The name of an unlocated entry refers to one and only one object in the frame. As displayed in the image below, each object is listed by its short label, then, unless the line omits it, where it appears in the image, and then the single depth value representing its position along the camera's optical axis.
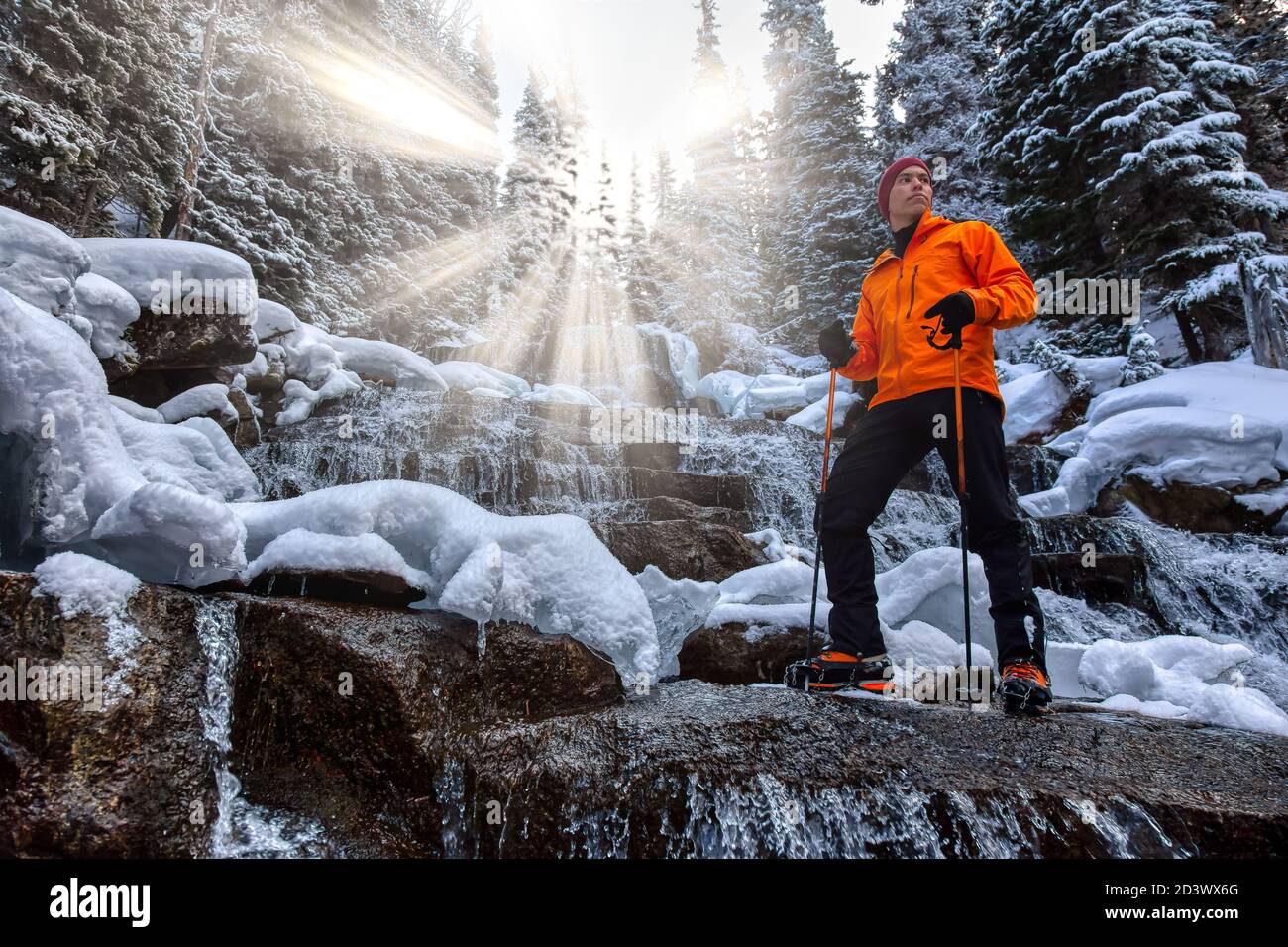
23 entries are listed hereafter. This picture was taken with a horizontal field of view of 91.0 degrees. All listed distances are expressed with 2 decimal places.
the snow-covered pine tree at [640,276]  29.33
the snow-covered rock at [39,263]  4.55
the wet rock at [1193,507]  7.65
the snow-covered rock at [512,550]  3.06
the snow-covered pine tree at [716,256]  27.02
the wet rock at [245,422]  8.67
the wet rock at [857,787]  1.86
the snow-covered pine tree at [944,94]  21.50
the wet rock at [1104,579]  6.58
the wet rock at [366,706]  2.27
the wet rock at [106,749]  1.88
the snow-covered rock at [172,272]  6.76
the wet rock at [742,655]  3.99
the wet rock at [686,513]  7.87
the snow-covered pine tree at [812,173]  23.69
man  2.79
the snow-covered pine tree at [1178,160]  11.45
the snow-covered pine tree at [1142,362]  10.91
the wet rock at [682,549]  5.95
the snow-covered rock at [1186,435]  7.93
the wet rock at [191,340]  7.27
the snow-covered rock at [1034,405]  11.50
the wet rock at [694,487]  9.43
